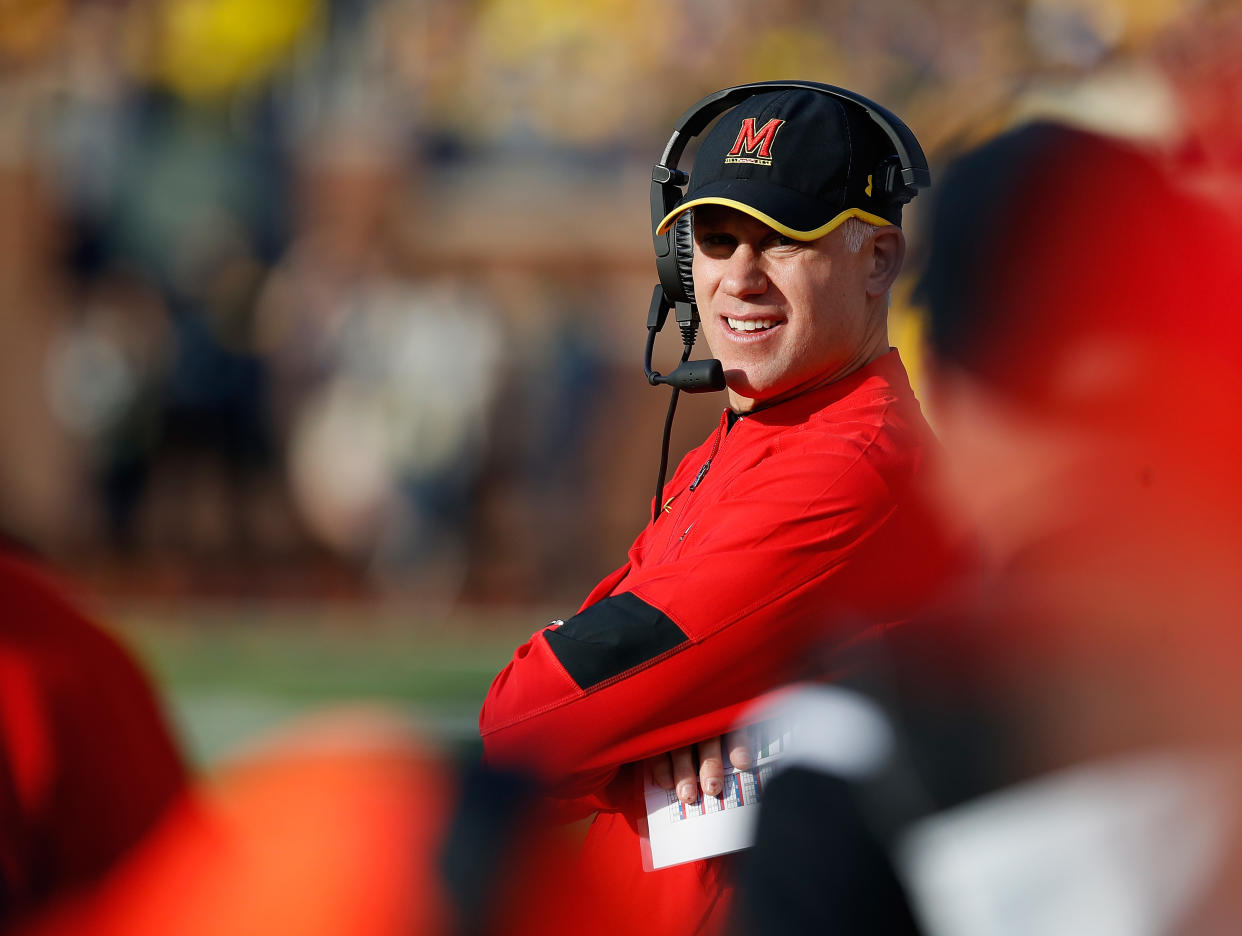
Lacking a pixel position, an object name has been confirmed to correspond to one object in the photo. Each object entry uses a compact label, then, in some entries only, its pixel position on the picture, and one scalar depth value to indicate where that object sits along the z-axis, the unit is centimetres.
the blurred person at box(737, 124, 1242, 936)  1131
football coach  1432
